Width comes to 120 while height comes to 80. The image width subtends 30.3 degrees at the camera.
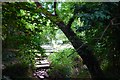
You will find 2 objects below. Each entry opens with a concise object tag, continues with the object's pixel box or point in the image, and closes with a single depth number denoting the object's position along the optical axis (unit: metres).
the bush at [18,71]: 3.03
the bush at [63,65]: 3.59
